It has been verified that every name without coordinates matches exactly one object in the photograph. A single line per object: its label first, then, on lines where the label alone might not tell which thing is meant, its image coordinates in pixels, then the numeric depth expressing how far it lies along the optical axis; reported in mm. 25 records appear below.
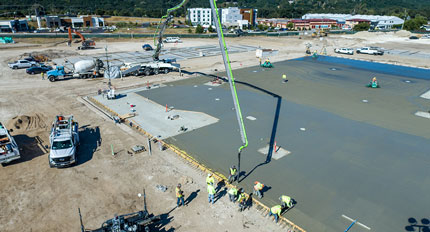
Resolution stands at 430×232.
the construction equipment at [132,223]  12428
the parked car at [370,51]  64188
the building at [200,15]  167925
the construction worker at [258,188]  15715
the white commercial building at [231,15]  159875
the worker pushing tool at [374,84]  36406
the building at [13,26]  95975
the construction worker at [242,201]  14933
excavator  67688
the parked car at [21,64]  47272
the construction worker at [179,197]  14840
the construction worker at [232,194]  15531
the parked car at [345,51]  64250
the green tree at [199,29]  106394
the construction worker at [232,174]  17078
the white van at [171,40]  81938
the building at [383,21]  148375
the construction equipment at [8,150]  18562
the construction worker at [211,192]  15102
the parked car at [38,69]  44038
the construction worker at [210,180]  15383
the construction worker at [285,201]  14641
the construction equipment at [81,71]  40625
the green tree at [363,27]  121438
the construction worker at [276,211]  14027
